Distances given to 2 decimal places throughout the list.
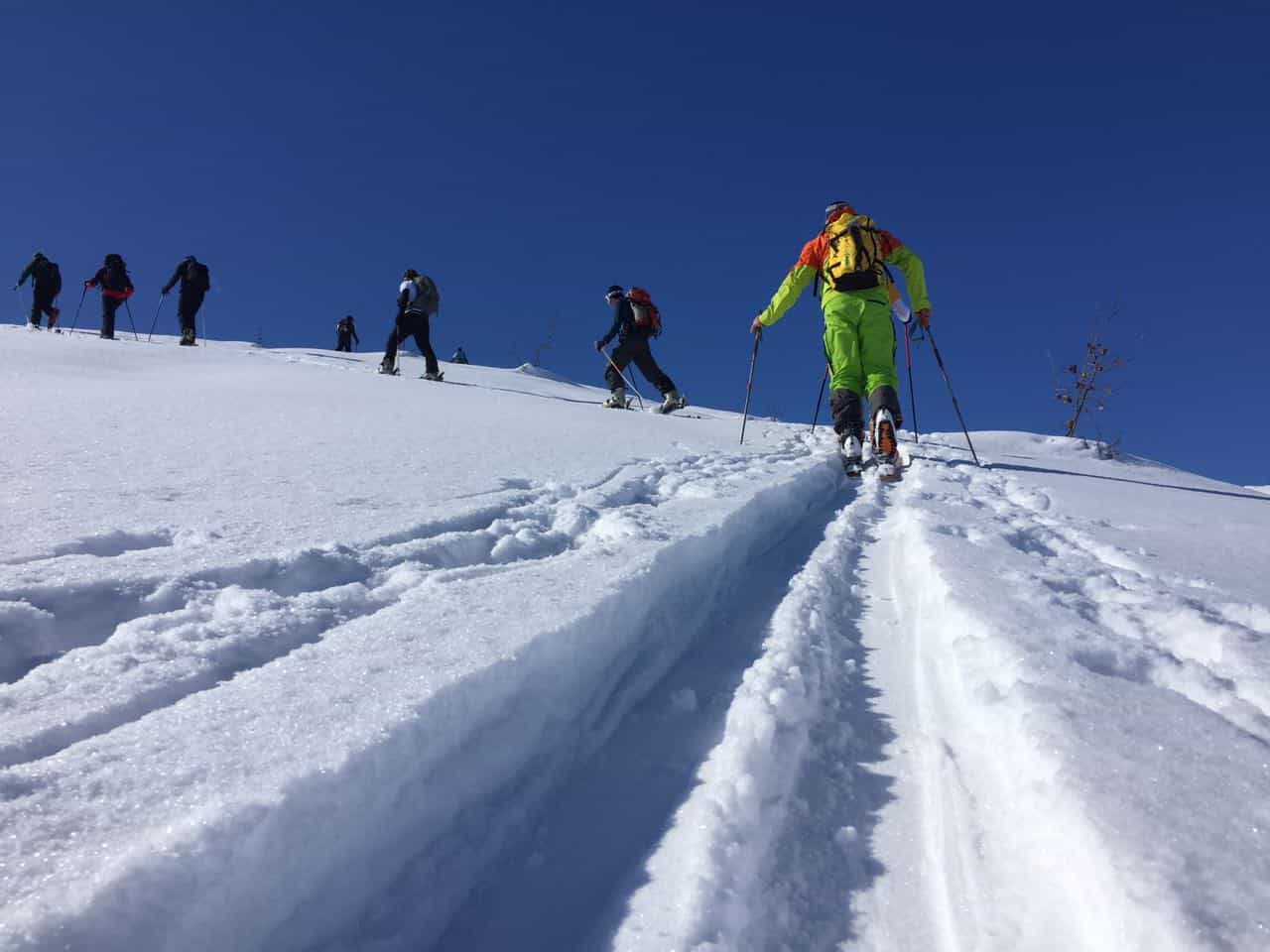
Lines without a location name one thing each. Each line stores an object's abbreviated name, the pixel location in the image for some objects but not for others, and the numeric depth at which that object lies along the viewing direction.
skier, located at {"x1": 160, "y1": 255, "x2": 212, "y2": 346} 10.77
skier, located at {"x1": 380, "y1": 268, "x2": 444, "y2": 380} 9.18
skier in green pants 4.70
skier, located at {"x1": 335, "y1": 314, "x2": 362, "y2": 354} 21.27
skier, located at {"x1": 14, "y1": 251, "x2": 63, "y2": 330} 12.36
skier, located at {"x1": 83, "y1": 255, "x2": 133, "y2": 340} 10.63
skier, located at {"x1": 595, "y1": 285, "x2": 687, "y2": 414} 8.78
